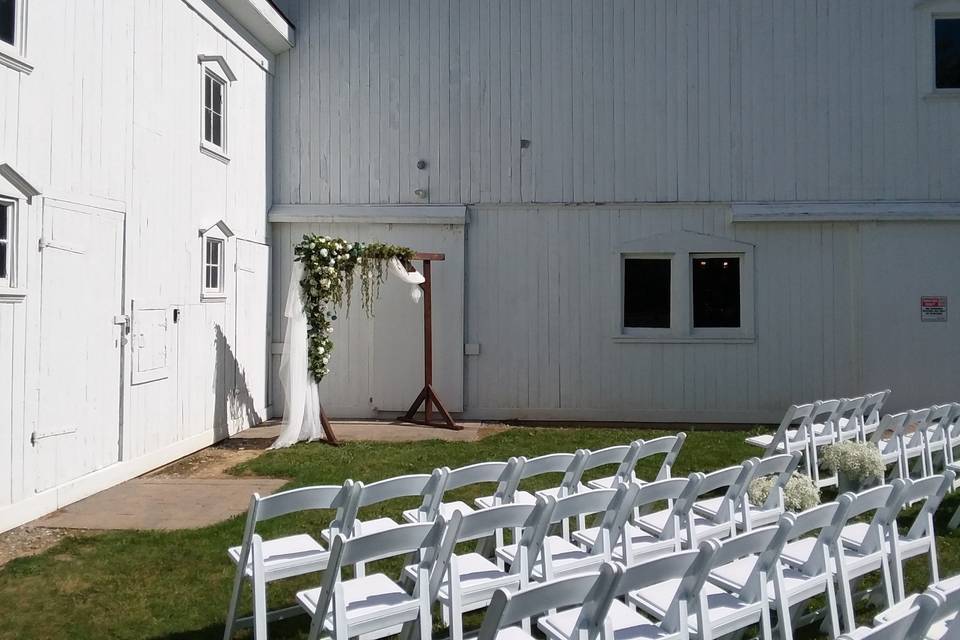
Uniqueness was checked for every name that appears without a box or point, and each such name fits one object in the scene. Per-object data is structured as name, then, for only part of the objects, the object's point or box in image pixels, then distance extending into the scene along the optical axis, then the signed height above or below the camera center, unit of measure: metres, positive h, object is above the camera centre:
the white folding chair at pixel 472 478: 4.05 -0.79
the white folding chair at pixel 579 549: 3.51 -0.99
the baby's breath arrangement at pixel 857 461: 5.32 -0.88
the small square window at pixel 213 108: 9.35 +2.77
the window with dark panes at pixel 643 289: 11.37 +0.67
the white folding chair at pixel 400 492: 3.74 -0.80
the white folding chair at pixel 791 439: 6.19 -0.89
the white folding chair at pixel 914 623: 2.07 -0.78
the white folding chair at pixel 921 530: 3.72 -1.01
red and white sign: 10.95 +0.39
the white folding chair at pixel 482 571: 3.13 -1.07
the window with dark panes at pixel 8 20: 5.87 +2.38
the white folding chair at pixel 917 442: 6.18 -0.88
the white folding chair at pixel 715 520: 4.03 -1.03
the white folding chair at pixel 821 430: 6.54 -0.86
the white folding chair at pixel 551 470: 4.30 -0.79
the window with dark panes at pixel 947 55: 11.12 +4.04
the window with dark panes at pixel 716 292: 11.30 +0.62
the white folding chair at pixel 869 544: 3.43 -1.04
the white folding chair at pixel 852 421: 6.86 -0.78
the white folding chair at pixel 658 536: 3.83 -1.05
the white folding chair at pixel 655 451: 4.97 -0.84
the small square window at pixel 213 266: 9.41 +0.83
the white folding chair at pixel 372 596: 2.94 -1.10
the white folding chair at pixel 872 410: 7.08 -0.71
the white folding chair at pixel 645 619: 2.60 -0.98
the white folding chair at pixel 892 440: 5.96 -0.84
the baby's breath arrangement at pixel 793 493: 4.70 -0.98
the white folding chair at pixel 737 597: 2.94 -1.11
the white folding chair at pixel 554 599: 2.33 -0.84
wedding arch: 9.20 +0.12
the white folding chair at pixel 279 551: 3.36 -1.08
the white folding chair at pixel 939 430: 6.19 -0.79
